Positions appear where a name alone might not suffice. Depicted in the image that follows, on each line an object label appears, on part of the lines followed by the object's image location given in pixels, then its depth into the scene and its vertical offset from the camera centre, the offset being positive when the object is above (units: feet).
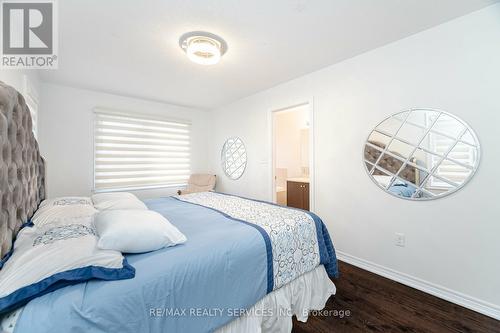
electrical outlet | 7.04 -2.48
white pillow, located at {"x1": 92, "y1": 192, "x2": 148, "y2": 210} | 6.21 -1.18
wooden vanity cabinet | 12.63 -1.81
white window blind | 11.75 +0.83
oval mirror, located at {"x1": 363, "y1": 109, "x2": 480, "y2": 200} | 6.00 +0.39
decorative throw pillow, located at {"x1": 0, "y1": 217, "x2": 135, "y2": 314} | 2.58 -1.41
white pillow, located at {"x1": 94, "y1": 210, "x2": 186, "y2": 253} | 3.63 -1.24
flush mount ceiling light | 6.69 +3.92
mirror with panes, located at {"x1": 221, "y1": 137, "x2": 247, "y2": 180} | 13.38 +0.50
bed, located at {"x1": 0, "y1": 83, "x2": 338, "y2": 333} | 2.79 -1.86
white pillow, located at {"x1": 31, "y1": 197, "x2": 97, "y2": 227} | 4.80 -1.18
